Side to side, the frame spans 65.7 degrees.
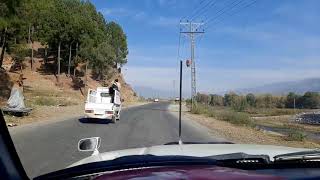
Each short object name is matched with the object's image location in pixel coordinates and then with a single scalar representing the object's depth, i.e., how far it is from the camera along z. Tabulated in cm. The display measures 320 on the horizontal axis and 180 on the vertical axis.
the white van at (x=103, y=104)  1386
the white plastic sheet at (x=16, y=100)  1347
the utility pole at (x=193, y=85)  2860
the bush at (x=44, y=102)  2170
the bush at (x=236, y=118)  1761
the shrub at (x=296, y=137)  1153
